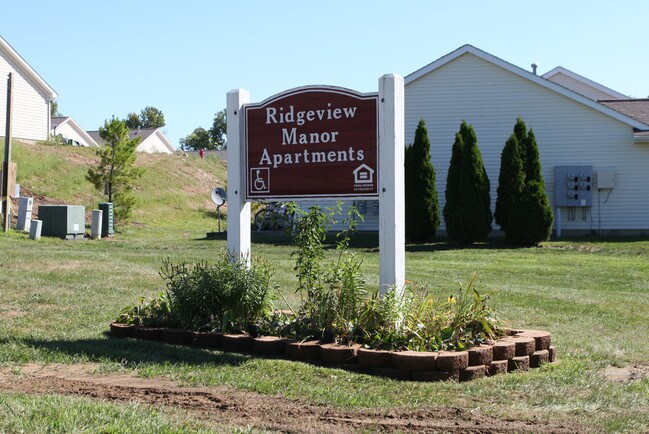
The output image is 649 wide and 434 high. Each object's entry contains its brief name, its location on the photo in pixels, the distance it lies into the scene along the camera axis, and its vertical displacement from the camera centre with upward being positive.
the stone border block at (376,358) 7.02 -0.96
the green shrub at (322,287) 7.66 -0.40
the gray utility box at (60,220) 25.89 +0.75
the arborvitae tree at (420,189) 26.08 +1.72
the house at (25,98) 43.66 +7.98
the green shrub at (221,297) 7.98 -0.51
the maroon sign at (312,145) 8.26 +1.01
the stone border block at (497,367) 7.16 -1.06
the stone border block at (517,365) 7.48 -1.08
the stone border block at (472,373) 6.95 -1.07
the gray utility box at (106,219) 28.81 +0.86
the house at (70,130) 66.88 +9.40
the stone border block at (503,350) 7.34 -0.93
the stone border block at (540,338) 7.88 -0.89
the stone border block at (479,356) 7.09 -0.95
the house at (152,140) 74.75 +9.75
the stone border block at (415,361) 6.86 -0.96
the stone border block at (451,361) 6.86 -0.96
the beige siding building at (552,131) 28.08 +3.84
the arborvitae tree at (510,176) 25.34 +2.06
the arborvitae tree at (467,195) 25.28 +1.50
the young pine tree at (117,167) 32.41 +3.04
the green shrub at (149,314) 8.46 -0.72
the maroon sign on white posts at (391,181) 8.05 +0.61
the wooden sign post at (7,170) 24.01 +2.15
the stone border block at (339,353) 7.21 -0.94
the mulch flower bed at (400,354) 6.88 -0.95
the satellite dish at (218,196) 31.62 +1.84
